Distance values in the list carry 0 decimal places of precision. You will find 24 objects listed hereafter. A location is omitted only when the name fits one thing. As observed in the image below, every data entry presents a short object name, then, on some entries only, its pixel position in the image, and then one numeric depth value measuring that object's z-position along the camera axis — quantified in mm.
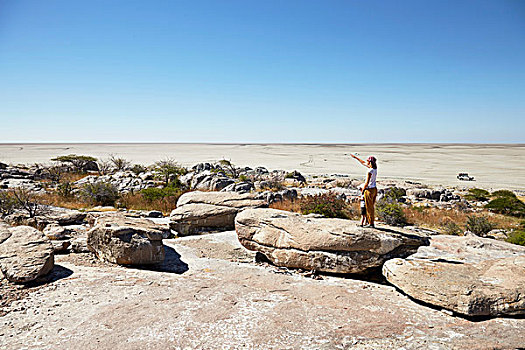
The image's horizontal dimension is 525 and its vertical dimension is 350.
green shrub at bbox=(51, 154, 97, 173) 33438
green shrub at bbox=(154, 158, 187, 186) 24212
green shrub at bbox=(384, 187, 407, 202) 20041
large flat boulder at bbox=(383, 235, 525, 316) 5820
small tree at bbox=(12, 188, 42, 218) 12241
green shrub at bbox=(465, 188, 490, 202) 22516
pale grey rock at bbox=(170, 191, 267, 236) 11695
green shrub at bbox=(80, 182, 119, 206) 17500
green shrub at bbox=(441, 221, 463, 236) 12455
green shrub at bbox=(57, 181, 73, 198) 18750
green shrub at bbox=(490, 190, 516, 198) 21422
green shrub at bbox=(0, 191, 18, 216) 12732
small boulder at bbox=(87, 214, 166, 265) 8039
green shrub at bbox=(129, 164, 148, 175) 31016
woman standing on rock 8313
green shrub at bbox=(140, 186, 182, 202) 17422
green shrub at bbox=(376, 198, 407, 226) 13516
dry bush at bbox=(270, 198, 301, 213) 15317
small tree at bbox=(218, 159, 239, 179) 29088
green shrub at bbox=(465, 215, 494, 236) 12539
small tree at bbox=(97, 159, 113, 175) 31416
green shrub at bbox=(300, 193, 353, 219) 12984
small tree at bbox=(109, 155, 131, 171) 34066
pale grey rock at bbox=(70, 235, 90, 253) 8969
